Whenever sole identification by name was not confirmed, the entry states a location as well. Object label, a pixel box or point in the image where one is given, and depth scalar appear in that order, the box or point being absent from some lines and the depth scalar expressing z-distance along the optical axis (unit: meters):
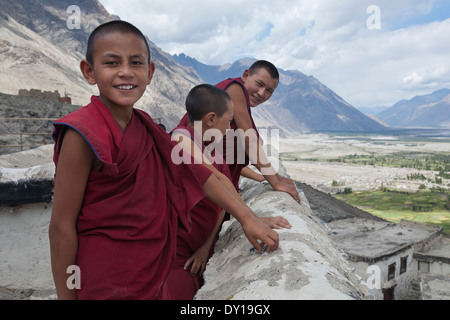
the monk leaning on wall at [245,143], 2.94
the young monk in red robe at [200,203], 1.92
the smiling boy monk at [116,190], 1.41
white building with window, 16.05
